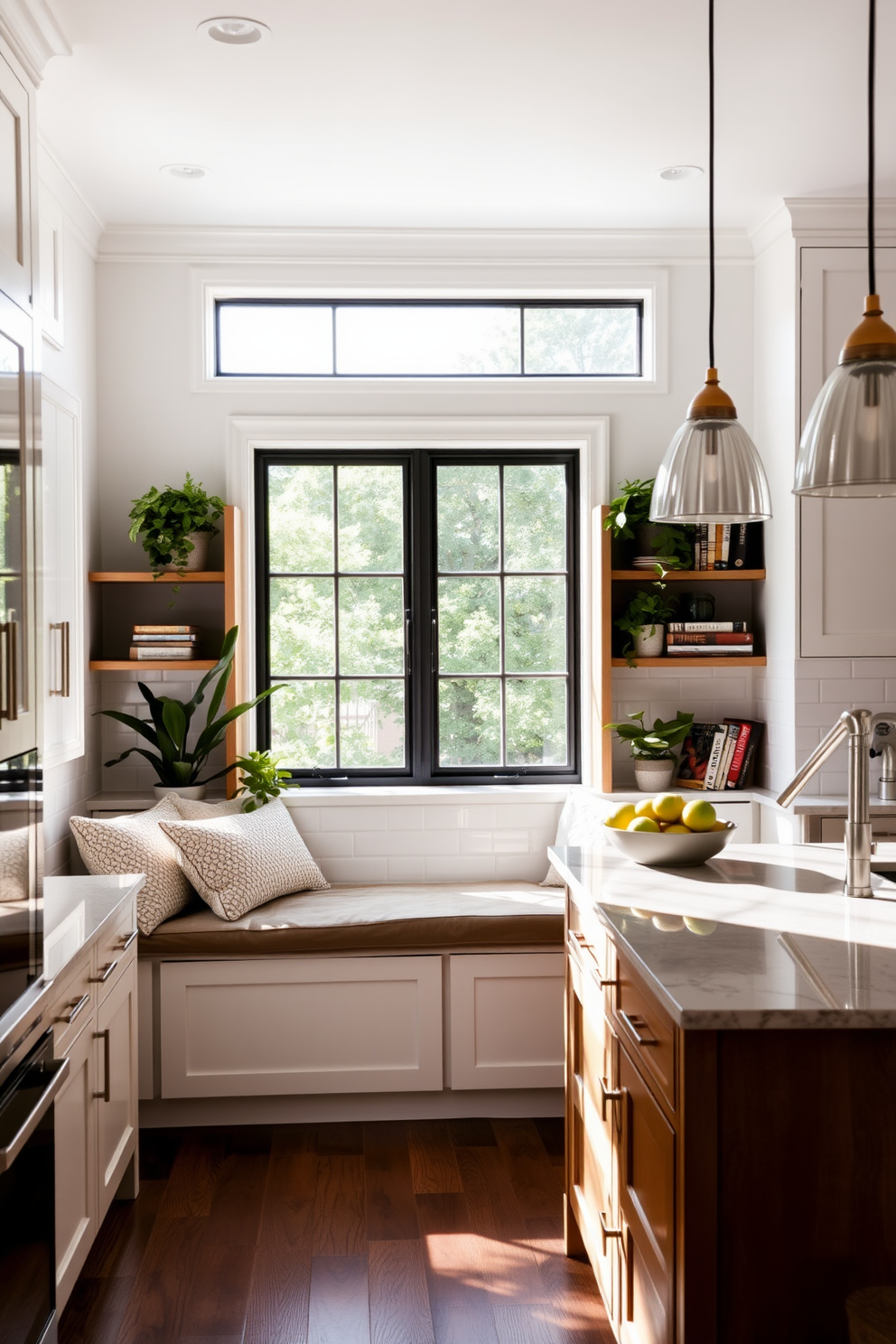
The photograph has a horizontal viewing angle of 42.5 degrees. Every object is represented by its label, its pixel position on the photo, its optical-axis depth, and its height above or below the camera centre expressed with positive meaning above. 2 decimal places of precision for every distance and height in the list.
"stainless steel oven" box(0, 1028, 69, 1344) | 1.96 -0.98
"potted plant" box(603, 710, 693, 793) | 4.36 -0.37
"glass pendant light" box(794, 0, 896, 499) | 1.74 +0.36
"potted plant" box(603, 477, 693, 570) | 4.32 +0.46
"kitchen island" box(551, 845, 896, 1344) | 1.65 -0.71
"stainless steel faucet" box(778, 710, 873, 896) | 2.39 -0.30
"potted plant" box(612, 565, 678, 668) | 4.39 +0.10
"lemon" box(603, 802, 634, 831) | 2.73 -0.40
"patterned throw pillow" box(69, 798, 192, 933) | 3.59 -0.65
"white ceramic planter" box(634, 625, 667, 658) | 4.39 +0.03
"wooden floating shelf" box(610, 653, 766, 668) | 4.36 -0.04
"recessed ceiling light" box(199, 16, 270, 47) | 2.88 +1.57
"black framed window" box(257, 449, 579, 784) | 4.62 +0.15
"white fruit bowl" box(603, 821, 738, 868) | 2.64 -0.45
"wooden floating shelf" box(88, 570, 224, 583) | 4.23 +0.27
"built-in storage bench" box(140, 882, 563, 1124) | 3.68 -1.15
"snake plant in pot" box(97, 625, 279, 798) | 4.20 -0.30
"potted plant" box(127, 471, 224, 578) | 4.21 +0.47
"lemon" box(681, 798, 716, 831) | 2.66 -0.39
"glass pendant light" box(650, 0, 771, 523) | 2.27 +0.36
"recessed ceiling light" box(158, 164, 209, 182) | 3.79 +1.59
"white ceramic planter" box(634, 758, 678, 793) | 4.41 -0.48
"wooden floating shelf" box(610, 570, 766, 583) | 4.32 +0.28
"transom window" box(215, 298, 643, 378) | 4.56 +1.24
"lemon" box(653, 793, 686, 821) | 2.73 -0.37
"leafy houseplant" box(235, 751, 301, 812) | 4.26 -0.48
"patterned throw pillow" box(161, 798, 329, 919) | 3.76 -0.71
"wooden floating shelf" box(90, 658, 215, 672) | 4.24 -0.05
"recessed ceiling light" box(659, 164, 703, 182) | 3.83 +1.60
